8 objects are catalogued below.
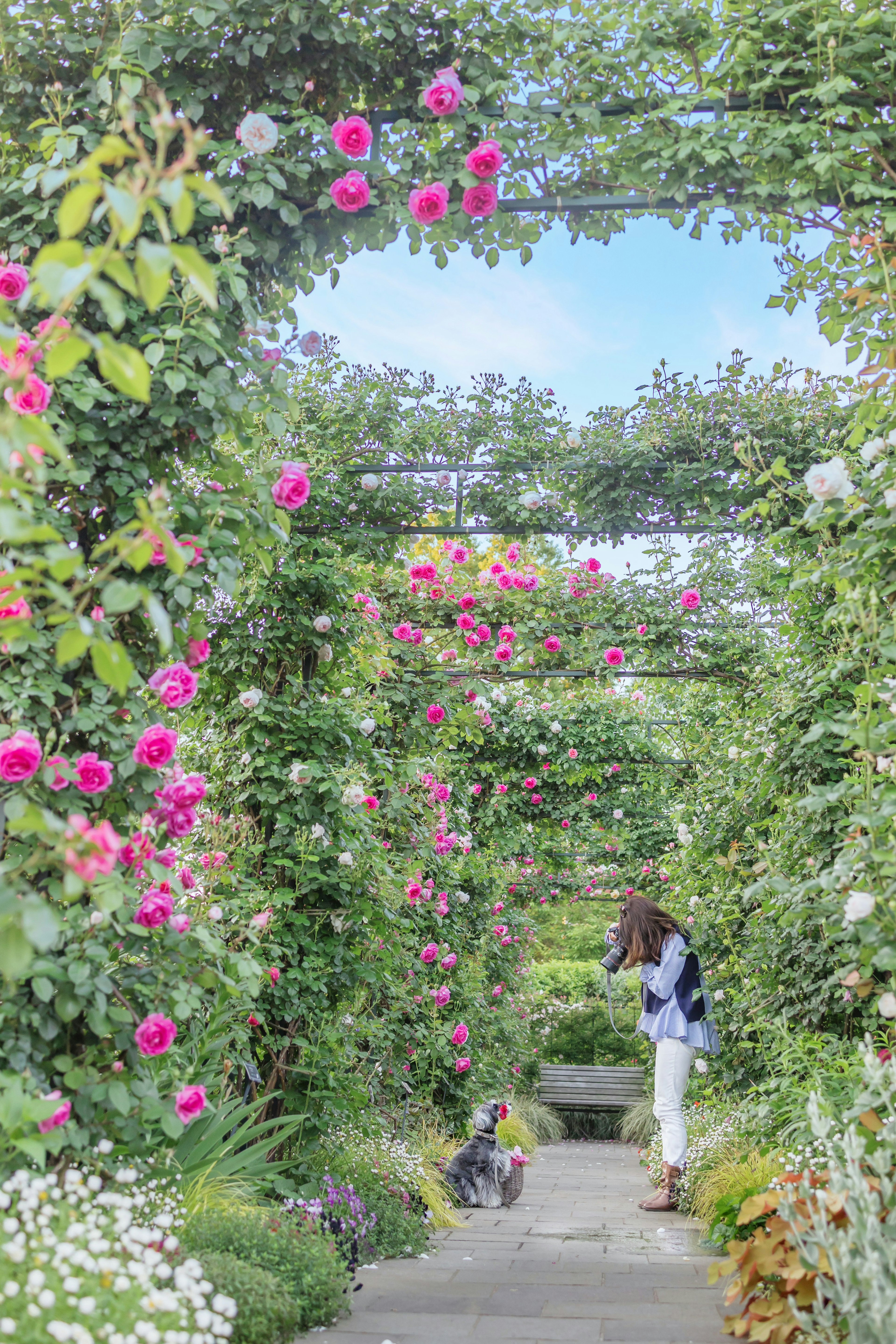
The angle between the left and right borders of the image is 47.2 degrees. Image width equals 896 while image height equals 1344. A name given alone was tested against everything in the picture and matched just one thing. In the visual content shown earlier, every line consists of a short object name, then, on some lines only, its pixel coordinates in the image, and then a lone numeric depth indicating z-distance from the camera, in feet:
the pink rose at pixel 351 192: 8.31
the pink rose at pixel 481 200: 8.48
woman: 15.15
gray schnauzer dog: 16.39
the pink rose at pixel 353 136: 8.26
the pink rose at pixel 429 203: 8.32
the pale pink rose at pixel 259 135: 7.94
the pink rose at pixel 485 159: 8.23
